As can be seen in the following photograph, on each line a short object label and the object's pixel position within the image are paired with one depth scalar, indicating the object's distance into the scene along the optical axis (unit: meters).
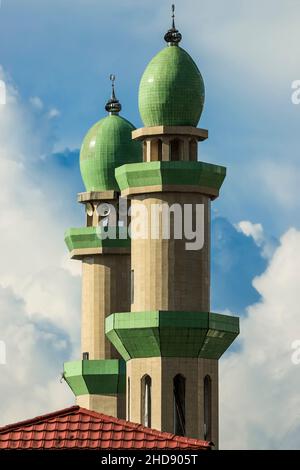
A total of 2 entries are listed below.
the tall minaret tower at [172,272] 104.00
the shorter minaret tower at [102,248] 120.19
